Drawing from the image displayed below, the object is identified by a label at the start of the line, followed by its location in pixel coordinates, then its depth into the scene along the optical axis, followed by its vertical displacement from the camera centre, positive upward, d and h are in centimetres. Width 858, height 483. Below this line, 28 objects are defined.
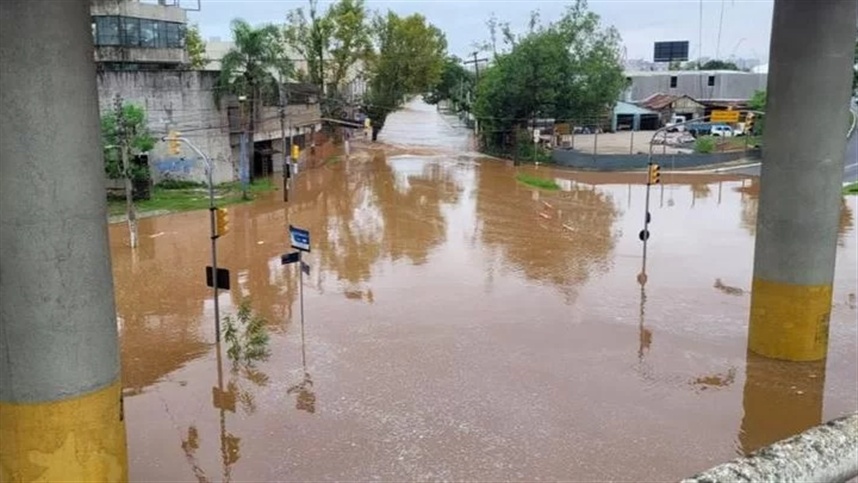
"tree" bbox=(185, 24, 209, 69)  6631 +353
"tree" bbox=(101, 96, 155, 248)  3453 -196
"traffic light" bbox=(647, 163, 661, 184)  2734 -278
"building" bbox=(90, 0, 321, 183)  3894 -19
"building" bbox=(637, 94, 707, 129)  6938 -151
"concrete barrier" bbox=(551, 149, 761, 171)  5247 -447
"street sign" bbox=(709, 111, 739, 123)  3665 -115
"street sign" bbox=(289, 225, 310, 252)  1834 -326
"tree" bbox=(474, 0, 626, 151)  5516 +65
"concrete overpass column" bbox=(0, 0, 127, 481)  847 -184
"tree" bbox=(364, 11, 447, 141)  6788 +242
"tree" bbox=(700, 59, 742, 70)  10625 +321
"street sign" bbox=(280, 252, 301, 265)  1833 -368
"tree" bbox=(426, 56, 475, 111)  9912 +72
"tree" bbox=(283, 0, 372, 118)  6448 +382
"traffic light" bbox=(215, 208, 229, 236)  1809 -286
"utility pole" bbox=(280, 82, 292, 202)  3900 -238
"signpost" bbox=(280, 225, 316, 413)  1833 -338
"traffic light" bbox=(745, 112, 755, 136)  5496 -240
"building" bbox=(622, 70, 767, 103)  7956 +56
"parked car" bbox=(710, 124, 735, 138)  6619 -329
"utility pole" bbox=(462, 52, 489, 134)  8336 +263
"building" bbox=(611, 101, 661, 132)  7194 -246
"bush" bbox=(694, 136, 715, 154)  5581 -375
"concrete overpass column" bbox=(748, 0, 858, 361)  1469 -160
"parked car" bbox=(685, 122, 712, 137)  6819 -324
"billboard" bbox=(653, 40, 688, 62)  13375 +630
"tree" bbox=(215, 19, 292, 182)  4172 +118
